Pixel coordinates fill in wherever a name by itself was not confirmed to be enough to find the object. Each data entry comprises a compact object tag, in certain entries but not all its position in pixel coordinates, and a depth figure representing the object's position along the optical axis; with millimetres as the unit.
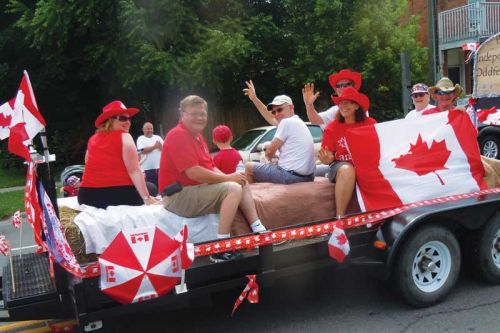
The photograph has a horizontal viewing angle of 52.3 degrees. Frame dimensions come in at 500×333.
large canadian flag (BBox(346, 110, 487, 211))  4406
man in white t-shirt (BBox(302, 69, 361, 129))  5406
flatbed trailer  3299
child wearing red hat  5082
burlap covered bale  4148
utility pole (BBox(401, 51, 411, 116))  9945
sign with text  10070
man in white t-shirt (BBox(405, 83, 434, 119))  6363
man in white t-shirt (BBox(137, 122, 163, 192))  9055
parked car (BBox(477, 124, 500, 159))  11930
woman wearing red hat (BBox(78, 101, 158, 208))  4250
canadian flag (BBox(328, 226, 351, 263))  3914
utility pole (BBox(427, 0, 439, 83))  13367
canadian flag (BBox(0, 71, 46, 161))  3113
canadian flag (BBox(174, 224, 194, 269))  3363
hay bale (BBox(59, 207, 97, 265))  3531
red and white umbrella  3285
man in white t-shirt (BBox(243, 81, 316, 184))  4777
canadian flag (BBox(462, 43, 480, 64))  10598
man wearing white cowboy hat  6043
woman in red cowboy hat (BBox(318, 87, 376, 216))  4418
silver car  10290
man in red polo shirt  3893
